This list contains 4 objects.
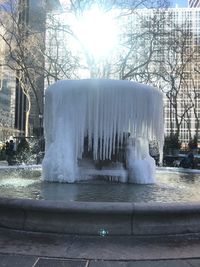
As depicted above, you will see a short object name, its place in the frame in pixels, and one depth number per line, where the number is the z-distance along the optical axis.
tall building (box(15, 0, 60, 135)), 20.79
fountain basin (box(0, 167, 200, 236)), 3.75
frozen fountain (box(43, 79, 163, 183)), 6.68
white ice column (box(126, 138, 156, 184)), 6.97
